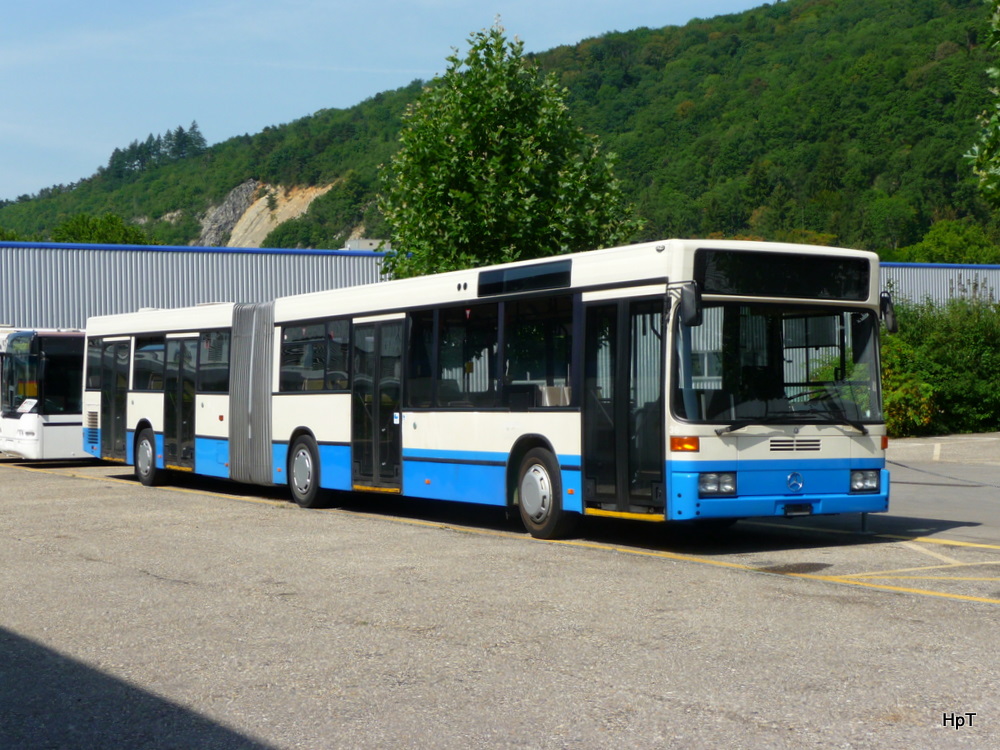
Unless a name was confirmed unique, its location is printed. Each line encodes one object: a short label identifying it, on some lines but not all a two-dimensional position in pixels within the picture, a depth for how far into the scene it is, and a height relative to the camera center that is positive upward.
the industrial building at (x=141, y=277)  39.12 +3.67
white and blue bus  11.63 +0.12
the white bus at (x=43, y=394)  26.31 +0.06
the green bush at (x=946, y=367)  32.62 +0.80
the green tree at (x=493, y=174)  23.22 +3.91
